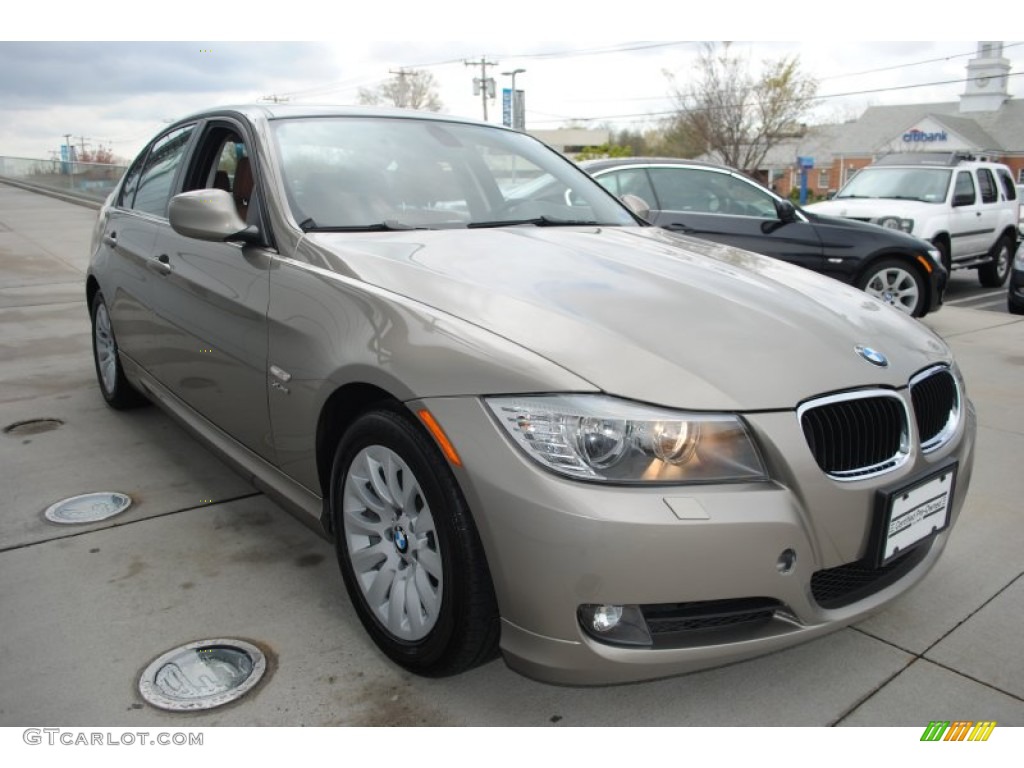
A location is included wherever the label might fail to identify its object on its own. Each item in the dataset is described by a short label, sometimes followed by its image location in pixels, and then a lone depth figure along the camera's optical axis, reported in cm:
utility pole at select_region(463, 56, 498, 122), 6469
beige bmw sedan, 199
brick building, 6075
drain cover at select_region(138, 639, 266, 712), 238
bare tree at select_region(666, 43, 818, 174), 4481
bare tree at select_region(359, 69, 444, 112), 7300
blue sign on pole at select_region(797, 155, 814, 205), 4844
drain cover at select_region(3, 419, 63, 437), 473
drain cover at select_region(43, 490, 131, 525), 357
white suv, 1067
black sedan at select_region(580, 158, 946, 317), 777
